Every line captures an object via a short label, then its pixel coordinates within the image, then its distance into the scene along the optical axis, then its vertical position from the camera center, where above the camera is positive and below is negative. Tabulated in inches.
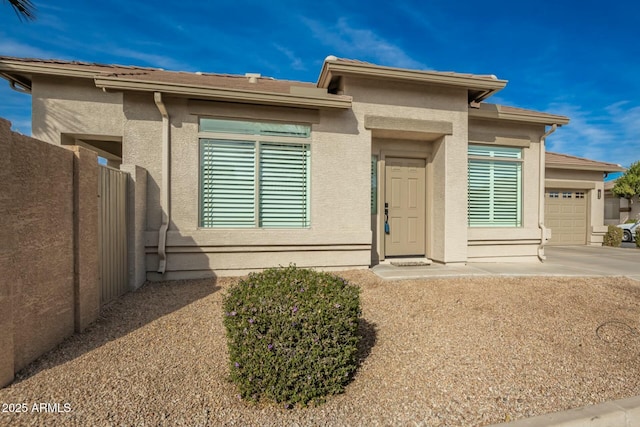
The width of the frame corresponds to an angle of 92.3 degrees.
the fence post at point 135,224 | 209.2 -10.9
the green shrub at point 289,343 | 97.1 -43.9
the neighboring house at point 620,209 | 768.9 +8.8
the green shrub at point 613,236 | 499.2 -38.9
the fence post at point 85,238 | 141.6 -14.4
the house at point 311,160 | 234.1 +43.4
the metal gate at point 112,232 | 170.7 -14.2
